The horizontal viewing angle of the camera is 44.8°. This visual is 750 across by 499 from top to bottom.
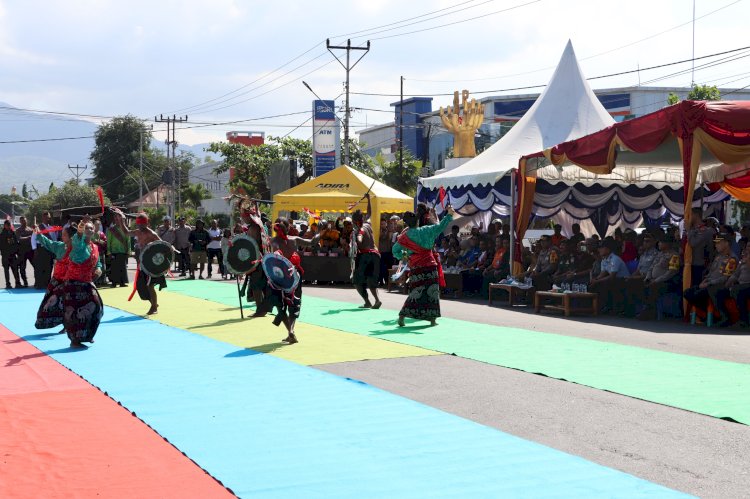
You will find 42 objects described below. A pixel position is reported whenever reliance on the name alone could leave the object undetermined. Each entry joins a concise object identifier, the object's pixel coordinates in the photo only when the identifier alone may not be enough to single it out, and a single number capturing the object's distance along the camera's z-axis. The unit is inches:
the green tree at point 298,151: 2728.8
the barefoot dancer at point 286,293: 486.9
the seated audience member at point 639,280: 649.6
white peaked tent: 888.9
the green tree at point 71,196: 3361.2
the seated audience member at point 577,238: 764.5
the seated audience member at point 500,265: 823.7
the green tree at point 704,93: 1729.8
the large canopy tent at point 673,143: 583.5
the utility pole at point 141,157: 3252.5
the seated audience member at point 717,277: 571.5
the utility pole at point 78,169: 4958.2
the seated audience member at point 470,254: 882.1
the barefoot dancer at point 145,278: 649.0
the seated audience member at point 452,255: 909.2
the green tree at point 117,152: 3860.7
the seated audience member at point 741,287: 554.6
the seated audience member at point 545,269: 746.8
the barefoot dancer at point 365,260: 661.9
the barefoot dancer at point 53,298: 509.7
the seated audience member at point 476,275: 854.5
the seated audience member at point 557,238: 781.3
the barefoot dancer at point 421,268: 555.5
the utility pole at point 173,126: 3036.4
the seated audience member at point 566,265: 718.5
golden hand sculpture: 1932.7
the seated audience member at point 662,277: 621.3
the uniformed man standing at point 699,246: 598.9
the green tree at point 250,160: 2741.1
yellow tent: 1129.6
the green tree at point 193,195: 3371.1
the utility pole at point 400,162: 2185.4
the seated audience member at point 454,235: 944.3
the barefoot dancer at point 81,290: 475.2
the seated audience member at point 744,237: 594.2
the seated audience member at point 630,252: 703.1
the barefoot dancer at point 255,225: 550.6
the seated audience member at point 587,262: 702.3
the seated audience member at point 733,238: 588.7
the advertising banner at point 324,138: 2047.2
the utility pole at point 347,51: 1854.1
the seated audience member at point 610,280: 669.3
